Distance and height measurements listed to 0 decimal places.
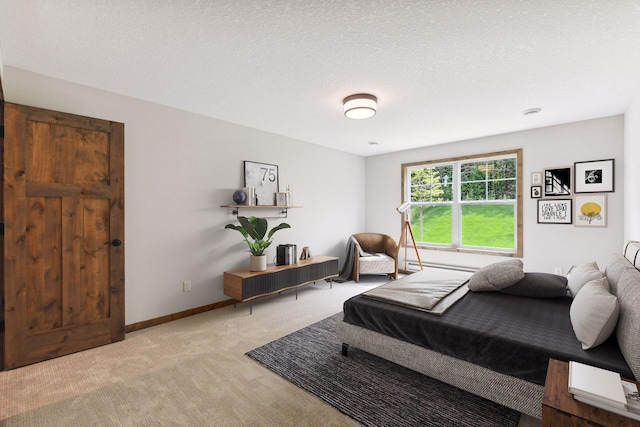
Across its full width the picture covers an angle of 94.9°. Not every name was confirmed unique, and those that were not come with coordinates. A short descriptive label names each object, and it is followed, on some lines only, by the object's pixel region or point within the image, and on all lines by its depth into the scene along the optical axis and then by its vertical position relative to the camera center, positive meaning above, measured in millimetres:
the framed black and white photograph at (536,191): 4303 +325
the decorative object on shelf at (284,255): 4223 -583
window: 4680 +199
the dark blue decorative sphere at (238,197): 3850 +233
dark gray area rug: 1806 -1248
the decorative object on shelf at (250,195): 4008 +270
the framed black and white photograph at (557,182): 4078 +444
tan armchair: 5238 -774
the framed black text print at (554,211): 4082 +29
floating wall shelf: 3896 +106
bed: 1615 -785
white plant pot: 3812 -628
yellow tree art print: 3832 +37
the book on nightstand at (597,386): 1146 -724
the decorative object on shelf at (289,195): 4688 +315
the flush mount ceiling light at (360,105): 3086 +1169
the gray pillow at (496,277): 2762 -604
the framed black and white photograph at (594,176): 3764 +486
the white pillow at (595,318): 1624 -598
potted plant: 3732 -263
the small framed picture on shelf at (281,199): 4453 +235
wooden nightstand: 1096 -774
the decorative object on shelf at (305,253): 4684 -621
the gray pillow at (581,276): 2310 -524
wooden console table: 3570 -854
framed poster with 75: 4205 +512
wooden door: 2408 -157
